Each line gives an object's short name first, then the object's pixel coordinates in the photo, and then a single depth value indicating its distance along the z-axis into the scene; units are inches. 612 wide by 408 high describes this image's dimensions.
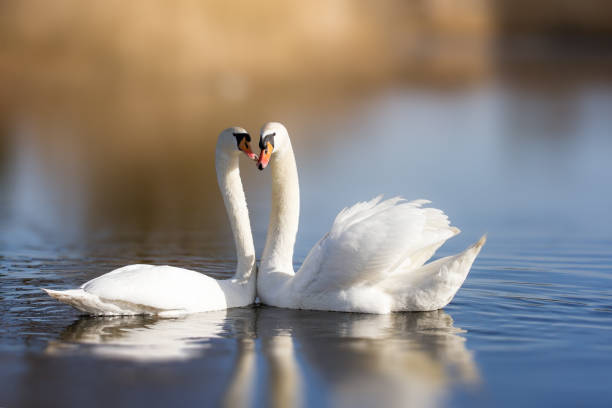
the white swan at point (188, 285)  523.2
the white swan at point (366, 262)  529.3
